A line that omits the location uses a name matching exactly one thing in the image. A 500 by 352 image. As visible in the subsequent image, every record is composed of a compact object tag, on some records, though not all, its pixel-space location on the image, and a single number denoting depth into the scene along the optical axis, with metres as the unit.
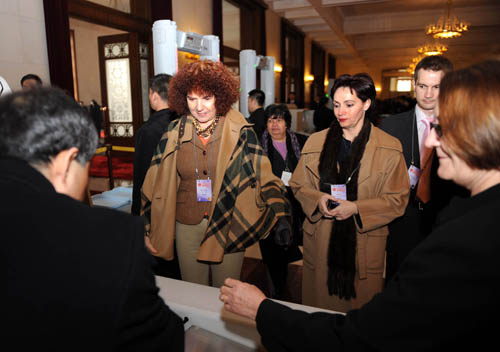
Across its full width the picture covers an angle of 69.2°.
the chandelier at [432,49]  13.63
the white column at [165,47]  5.60
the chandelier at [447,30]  10.62
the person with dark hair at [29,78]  3.91
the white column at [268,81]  10.12
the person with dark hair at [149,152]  2.42
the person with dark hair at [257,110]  4.38
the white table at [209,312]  1.14
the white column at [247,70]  8.73
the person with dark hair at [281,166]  2.81
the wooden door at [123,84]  6.87
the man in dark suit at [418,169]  2.06
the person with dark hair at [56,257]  0.64
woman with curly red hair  1.93
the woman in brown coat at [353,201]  1.90
